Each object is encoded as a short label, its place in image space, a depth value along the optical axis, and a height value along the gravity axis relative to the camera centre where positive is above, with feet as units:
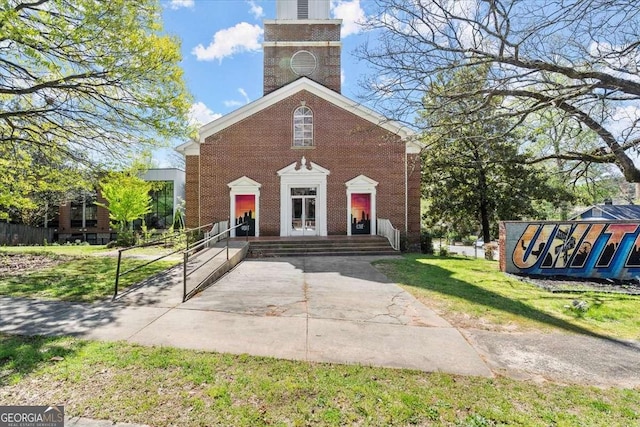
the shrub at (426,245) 57.82 -4.28
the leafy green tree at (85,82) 27.37 +13.66
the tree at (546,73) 17.63 +9.03
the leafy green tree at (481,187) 69.56 +7.49
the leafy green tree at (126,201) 66.74 +4.33
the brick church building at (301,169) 57.52 +9.23
